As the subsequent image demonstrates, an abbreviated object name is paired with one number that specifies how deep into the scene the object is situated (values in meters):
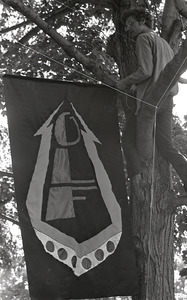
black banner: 5.51
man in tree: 5.91
